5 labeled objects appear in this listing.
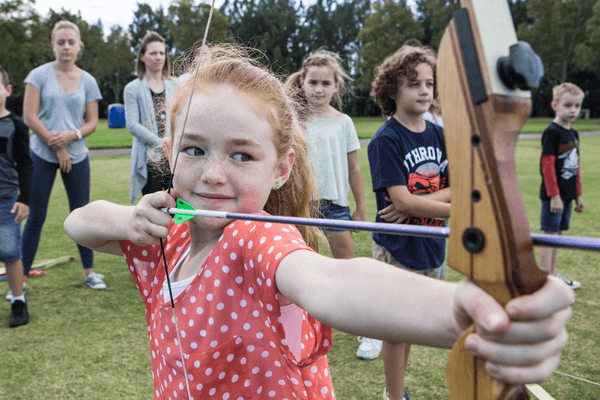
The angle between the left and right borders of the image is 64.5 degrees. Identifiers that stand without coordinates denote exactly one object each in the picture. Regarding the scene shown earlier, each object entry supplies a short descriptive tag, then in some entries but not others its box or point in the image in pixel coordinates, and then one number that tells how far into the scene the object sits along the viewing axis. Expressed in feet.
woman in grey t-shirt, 12.18
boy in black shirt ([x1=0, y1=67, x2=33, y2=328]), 10.52
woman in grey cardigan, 12.57
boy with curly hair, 7.47
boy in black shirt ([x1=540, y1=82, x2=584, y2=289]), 13.04
